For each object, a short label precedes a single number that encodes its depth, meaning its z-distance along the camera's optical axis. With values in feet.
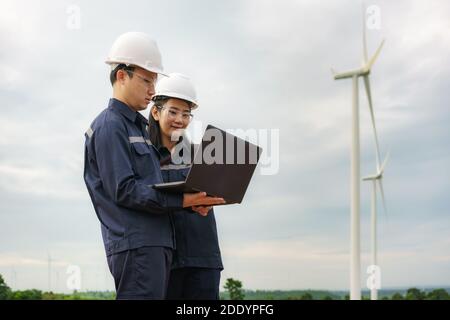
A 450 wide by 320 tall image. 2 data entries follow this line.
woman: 19.49
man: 16.52
